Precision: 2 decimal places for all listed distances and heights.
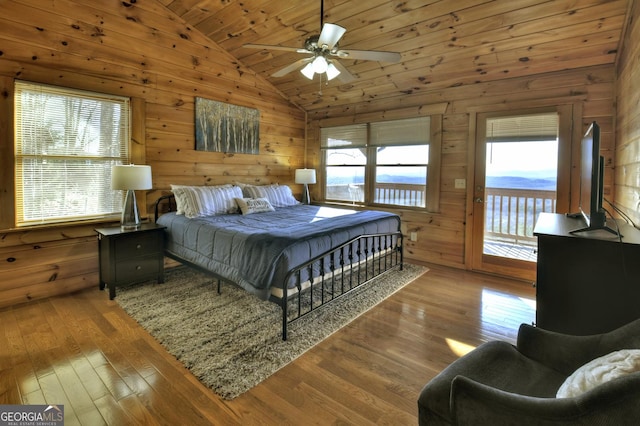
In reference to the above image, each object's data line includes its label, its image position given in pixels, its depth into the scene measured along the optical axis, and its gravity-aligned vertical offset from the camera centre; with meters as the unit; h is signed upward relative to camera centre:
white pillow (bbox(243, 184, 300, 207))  4.52 +0.00
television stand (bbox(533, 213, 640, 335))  1.61 -0.43
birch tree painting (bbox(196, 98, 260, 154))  4.38 +0.94
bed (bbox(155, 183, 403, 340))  2.48 -0.46
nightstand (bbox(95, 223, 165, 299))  3.19 -0.65
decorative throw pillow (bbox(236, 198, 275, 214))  4.00 -0.14
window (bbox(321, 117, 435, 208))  4.66 +0.52
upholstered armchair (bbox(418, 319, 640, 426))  0.86 -0.63
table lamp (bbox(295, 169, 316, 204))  5.31 +0.30
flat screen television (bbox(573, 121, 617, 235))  1.78 +0.06
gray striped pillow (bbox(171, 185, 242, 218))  3.70 -0.08
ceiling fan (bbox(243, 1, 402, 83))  2.41 +1.13
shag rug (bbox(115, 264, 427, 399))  2.09 -1.07
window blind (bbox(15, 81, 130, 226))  3.07 +0.40
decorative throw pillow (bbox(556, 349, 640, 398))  0.94 -0.53
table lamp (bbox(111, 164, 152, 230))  3.25 +0.08
